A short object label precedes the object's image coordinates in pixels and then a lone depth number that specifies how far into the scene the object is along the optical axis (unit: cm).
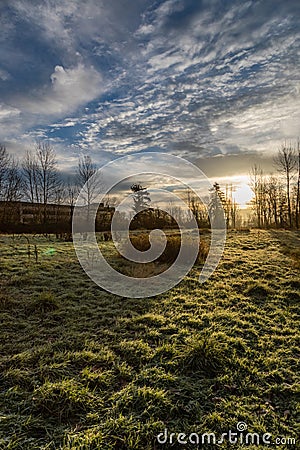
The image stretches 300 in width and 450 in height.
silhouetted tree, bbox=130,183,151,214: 2783
